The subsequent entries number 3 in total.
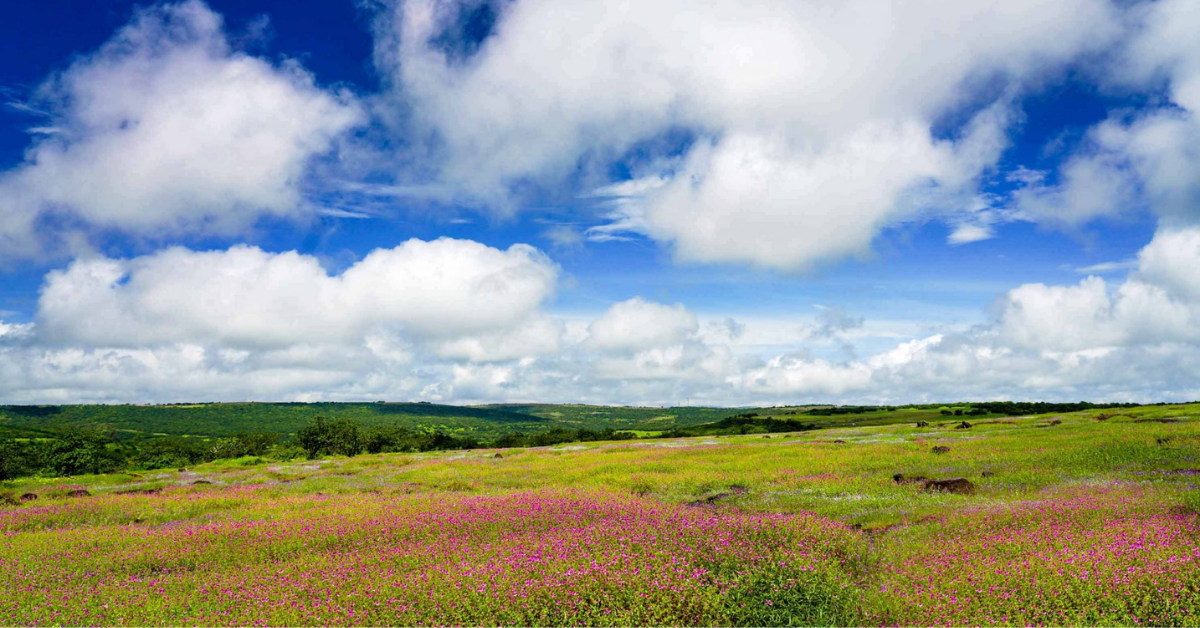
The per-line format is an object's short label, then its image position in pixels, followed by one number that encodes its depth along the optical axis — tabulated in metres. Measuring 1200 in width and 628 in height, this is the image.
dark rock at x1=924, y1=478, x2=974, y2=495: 19.34
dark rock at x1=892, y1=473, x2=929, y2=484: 21.87
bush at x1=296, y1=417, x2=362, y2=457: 97.69
